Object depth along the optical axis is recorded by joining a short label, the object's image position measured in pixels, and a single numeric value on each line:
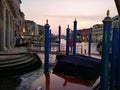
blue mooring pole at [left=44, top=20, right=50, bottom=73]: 4.99
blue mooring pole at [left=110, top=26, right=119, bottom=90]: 3.14
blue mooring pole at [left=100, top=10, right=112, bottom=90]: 2.46
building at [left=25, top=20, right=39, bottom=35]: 51.51
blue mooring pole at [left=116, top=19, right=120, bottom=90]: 3.10
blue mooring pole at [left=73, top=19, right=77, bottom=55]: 6.76
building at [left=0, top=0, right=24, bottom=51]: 9.44
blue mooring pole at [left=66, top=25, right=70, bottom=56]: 6.69
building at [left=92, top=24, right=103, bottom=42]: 64.33
